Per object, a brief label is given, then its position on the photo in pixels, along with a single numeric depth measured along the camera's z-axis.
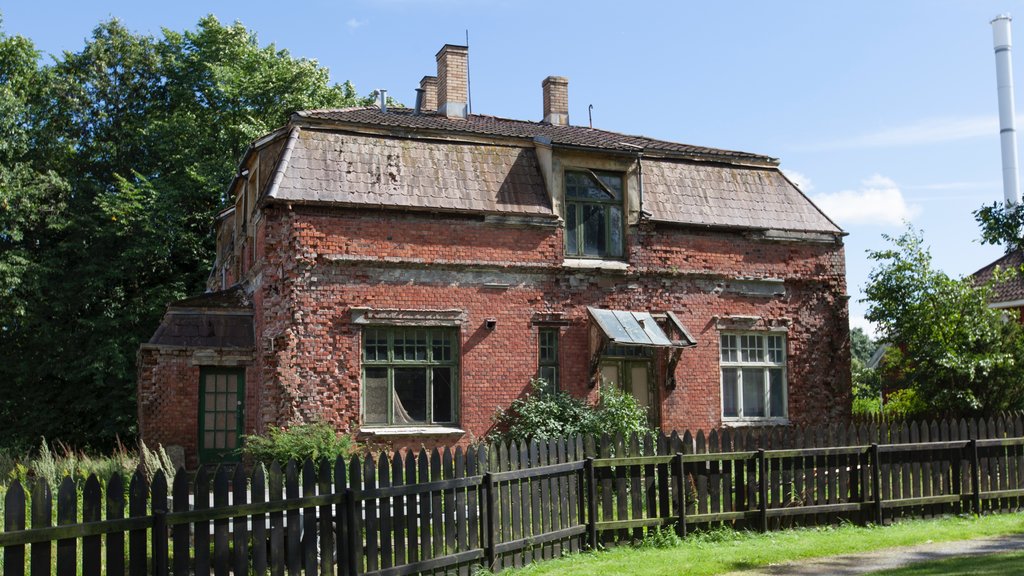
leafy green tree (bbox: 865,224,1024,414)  19.20
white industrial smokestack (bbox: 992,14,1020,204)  40.53
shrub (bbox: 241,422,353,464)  14.59
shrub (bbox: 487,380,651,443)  16.73
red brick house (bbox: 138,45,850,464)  16.81
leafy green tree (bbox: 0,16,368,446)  27.12
